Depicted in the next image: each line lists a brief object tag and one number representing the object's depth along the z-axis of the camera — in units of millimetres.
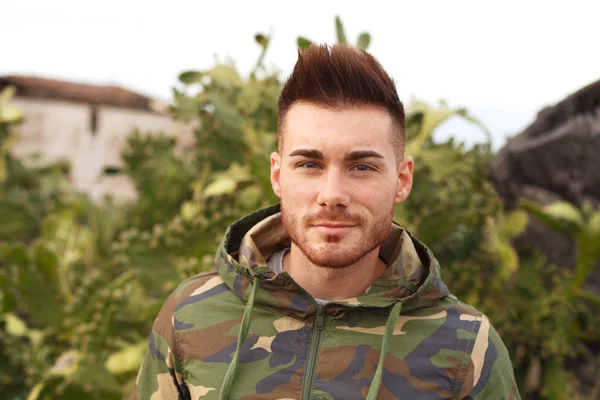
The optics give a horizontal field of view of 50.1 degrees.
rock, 3113
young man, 1289
